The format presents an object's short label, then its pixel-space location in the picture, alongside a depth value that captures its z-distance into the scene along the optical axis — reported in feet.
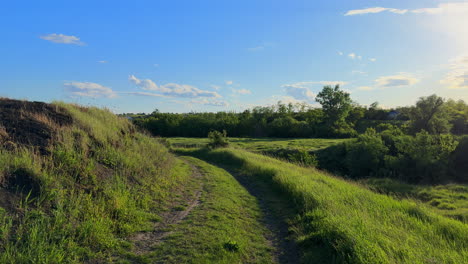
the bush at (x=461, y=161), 86.17
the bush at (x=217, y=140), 101.14
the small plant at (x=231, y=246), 18.27
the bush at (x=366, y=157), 93.20
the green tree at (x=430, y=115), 128.47
